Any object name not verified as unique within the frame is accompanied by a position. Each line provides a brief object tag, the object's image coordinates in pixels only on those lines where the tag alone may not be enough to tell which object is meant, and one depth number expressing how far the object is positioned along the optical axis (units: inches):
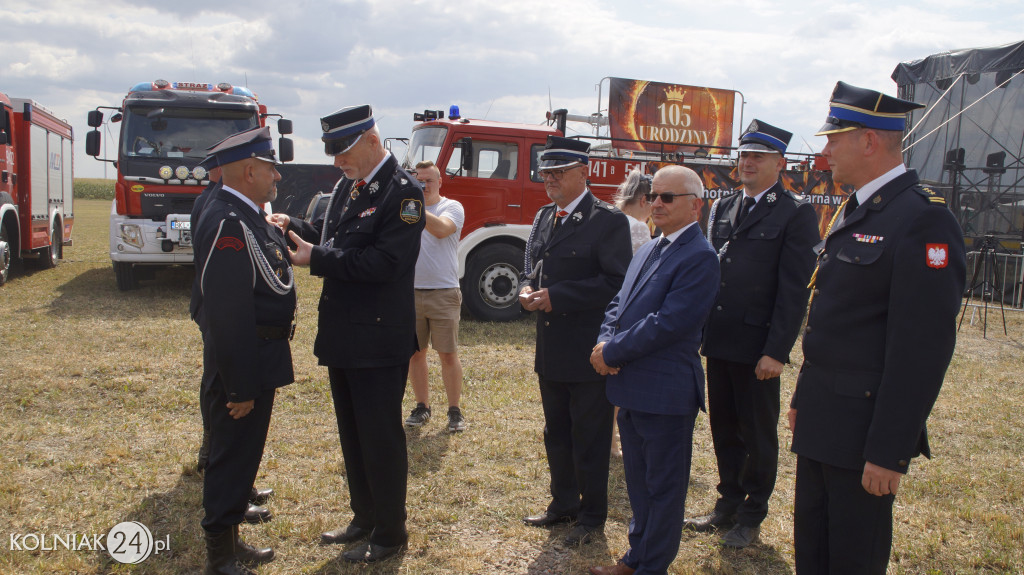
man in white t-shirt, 187.2
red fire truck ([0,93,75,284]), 394.3
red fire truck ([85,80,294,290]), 357.4
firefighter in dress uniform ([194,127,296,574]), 98.4
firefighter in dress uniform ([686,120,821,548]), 122.0
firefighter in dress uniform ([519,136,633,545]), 125.1
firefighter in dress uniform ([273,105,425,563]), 109.0
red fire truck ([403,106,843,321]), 317.4
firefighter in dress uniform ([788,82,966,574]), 70.7
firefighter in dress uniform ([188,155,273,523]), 132.4
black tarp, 539.2
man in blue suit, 99.4
